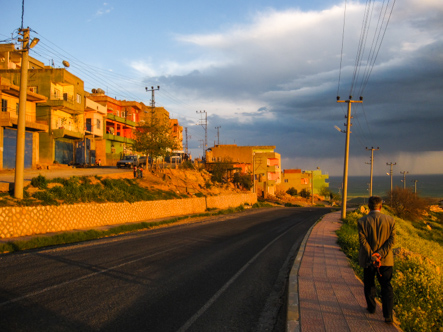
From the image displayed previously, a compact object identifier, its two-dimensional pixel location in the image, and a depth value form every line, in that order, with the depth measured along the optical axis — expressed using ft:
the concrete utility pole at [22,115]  56.49
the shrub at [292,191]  325.73
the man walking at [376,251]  18.37
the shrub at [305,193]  329.52
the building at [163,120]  135.95
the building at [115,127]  178.81
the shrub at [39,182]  69.53
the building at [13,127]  98.99
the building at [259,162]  262.26
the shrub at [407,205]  164.14
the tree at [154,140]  128.85
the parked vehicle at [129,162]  145.59
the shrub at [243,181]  217.83
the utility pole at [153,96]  157.79
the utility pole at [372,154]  178.04
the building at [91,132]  153.98
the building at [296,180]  345.92
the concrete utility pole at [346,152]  92.12
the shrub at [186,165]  171.15
